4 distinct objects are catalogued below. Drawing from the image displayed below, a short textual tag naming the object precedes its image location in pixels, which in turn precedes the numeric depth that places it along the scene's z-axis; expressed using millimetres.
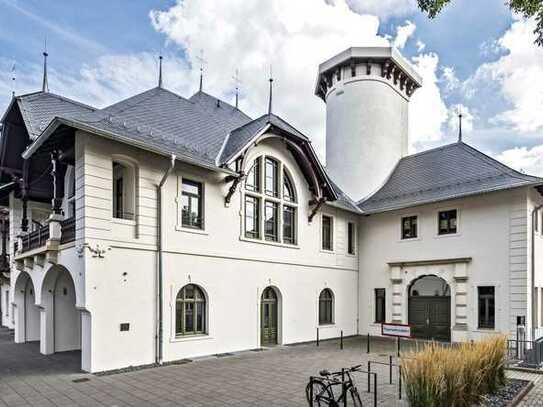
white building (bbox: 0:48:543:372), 11406
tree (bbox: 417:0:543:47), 6086
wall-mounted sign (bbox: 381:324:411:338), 11227
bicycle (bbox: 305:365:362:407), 6428
